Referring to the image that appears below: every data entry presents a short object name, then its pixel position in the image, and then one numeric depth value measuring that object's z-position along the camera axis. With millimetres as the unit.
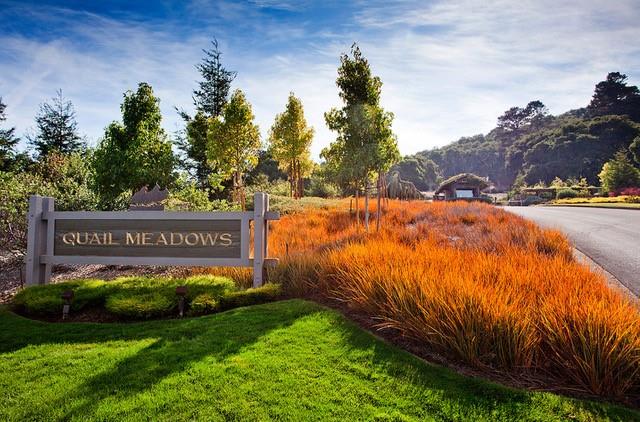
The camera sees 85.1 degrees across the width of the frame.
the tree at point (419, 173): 74938
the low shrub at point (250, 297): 4895
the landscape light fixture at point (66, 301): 4643
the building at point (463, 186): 40625
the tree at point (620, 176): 37312
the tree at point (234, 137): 15883
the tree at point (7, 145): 23788
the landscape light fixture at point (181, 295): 4637
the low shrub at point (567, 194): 40347
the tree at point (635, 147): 45625
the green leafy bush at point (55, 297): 4848
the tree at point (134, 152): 12742
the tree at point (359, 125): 10875
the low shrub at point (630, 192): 32762
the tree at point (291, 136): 26469
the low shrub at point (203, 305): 4652
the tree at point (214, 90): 26250
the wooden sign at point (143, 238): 5793
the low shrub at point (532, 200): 41906
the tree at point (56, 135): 28922
